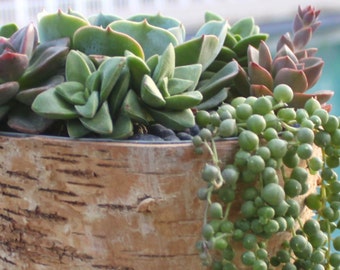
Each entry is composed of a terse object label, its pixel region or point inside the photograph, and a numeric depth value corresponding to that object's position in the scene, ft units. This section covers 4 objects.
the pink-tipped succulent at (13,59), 1.52
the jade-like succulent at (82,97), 1.48
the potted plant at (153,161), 1.45
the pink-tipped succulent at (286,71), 1.58
